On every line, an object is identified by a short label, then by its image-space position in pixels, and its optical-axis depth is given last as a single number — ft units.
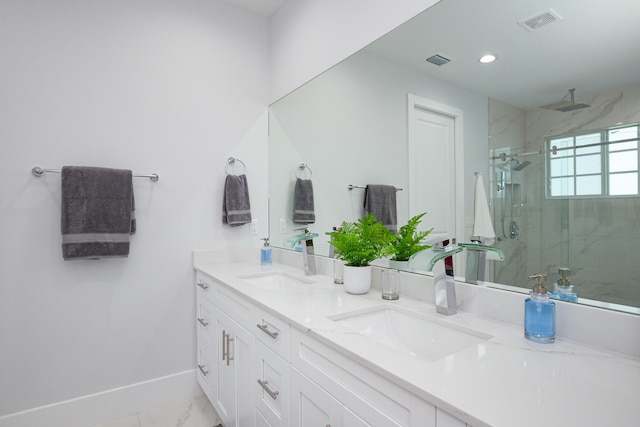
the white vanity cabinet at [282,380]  2.47
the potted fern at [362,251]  4.60
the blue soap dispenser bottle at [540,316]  2.93
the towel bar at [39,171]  5.74
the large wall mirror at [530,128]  2.83
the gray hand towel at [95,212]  5.77
